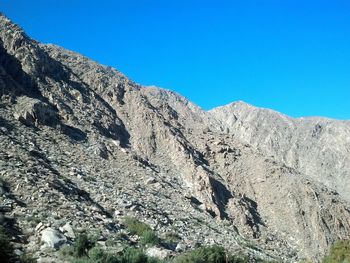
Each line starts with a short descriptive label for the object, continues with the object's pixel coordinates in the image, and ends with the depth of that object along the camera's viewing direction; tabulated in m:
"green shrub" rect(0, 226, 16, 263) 14.25
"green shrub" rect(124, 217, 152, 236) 21.88
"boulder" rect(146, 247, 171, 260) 19.70
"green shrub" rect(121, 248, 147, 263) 17.22
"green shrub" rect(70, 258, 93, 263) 15.33
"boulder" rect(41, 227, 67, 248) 16.90
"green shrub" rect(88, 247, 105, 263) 15.93
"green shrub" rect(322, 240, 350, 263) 28.04
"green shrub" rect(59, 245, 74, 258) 16.43
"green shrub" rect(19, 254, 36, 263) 14.52
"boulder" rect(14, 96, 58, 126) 30.52
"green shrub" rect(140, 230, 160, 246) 20.98
